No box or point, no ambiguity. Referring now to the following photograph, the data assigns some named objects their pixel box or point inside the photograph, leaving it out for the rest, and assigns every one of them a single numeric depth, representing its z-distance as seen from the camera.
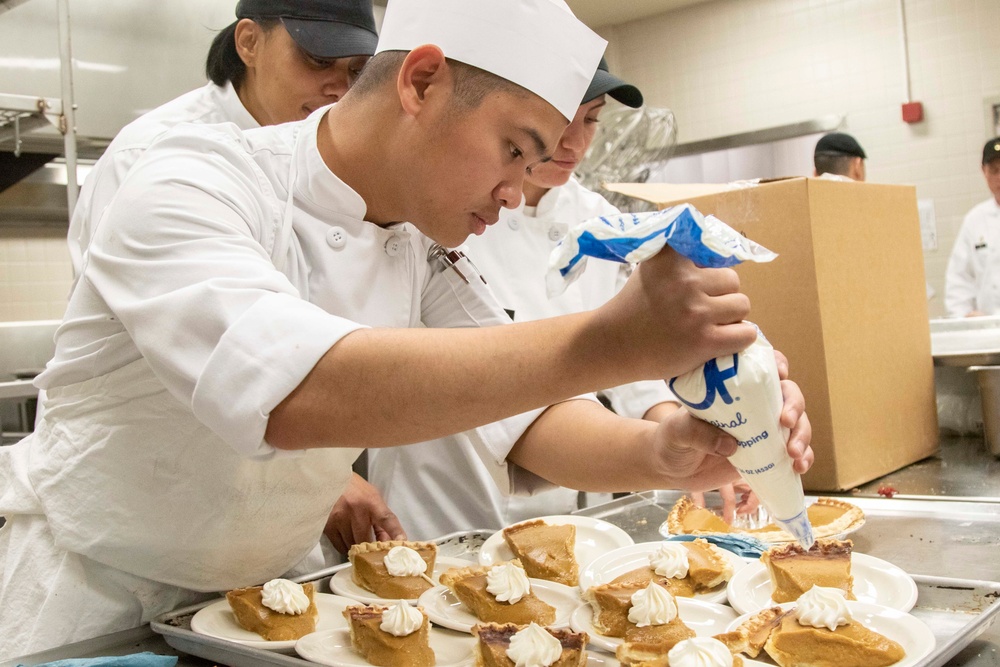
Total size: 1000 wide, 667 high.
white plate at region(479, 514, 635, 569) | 1.48
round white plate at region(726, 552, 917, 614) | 1.18
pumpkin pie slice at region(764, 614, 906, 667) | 0.97
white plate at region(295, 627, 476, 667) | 1.07
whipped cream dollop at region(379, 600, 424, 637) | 1.07
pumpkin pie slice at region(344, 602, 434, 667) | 1.07
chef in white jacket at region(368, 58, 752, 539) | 2.11
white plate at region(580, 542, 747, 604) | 1.28
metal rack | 2.77
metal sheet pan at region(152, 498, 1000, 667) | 1.06
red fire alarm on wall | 5.88
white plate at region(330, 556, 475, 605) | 1.32
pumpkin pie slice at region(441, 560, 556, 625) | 1.19
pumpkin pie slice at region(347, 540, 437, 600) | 1.33
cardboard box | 2.02
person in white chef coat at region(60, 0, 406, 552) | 2.00
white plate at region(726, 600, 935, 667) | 0.97
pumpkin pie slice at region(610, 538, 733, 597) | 1.26
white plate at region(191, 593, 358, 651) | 1.11
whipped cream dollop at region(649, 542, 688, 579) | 1.27
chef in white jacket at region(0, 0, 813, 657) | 0.88
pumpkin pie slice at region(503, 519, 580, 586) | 1.38
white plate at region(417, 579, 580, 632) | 1.20
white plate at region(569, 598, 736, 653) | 1.16
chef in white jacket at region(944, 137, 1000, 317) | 5.44
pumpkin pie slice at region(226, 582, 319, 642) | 1.14
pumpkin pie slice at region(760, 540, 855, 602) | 1.19
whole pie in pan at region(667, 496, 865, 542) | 1.57
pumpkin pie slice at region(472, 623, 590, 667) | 1.01
